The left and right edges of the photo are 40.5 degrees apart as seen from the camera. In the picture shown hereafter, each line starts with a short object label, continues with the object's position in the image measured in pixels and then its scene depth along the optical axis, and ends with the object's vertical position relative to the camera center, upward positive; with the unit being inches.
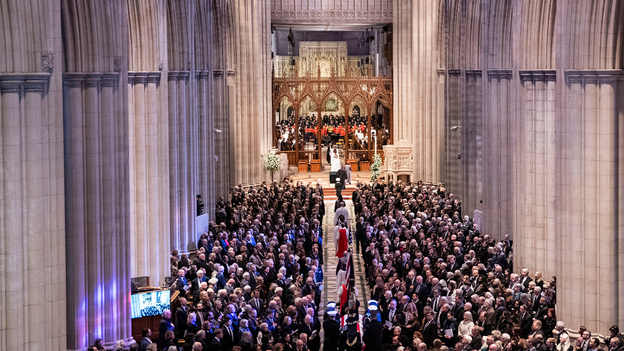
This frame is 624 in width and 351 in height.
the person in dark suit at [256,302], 667.9 -123.3
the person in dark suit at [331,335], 610.5 -137.2
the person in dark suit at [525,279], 725.3 -118.0
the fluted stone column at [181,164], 945.9 -20.2
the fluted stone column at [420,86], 1530.5 +108.2
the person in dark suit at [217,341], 572.7 -132.3
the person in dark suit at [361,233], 991.1 -107.1
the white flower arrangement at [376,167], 1546.5 -41.6
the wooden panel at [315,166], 1792.6 -44.5
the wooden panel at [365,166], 1817.2 -46.4
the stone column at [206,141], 1133.7 +7.2
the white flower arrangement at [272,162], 1594.5 -32.1
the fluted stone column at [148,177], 832.9 -29.7
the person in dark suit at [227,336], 589.0 -132.9
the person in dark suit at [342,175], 1427.7 -51.4
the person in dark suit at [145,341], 563.2 -129.6
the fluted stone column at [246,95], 1531.7 +92.1
